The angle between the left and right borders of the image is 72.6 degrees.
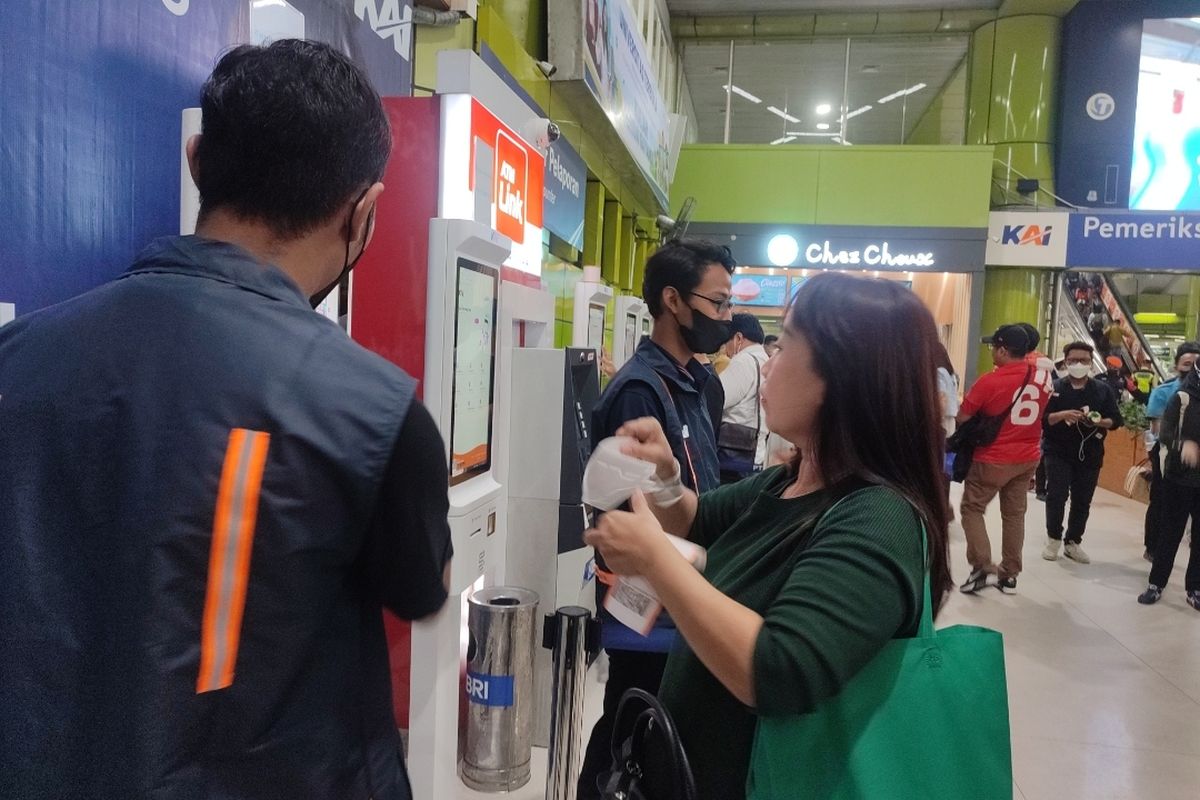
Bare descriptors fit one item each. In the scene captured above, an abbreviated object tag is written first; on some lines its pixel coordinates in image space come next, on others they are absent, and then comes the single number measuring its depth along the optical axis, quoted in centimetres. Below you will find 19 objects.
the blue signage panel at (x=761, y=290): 1159
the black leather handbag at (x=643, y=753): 111
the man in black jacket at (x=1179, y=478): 482
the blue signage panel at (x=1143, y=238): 959
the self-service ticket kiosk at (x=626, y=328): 571
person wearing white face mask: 592
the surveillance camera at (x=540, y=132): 375
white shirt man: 479
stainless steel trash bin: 268
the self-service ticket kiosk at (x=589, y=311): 482
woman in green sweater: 95
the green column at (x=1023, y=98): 1005
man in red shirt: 507
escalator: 1011
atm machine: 207
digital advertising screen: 986
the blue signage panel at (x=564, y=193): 492
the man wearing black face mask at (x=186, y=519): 75
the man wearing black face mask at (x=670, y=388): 198
